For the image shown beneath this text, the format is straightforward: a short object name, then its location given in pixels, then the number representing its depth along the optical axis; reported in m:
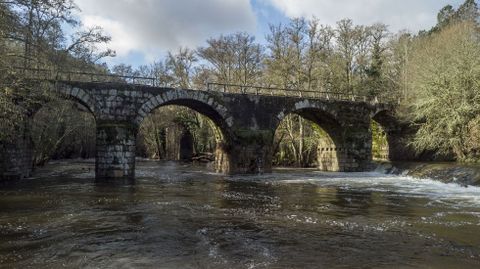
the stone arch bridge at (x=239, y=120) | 26.44
